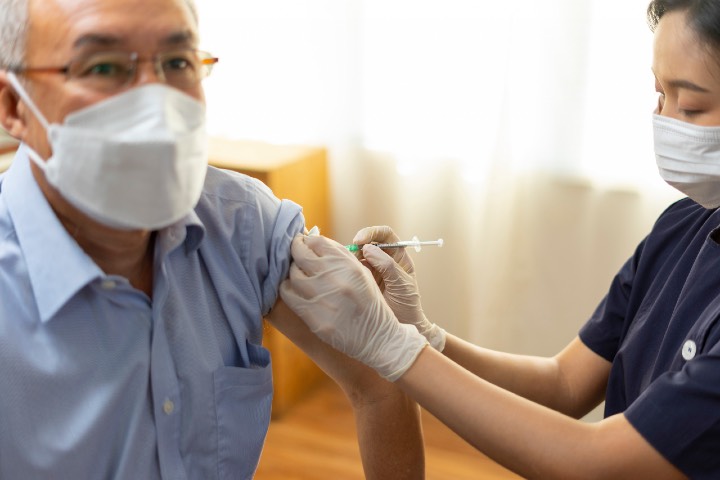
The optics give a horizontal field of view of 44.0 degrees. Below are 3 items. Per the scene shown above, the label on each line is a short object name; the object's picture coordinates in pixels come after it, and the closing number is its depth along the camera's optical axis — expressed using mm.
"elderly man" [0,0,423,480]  1180
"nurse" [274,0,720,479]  1399
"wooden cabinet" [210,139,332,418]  2820
